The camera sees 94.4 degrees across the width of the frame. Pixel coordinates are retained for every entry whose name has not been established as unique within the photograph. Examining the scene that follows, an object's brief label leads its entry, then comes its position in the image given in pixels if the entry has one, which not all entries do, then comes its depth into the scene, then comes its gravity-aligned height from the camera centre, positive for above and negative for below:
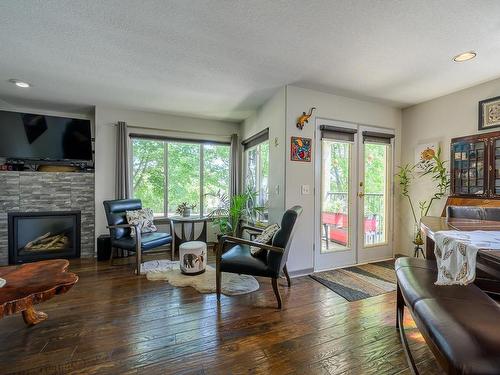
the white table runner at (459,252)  1.06 -0.33
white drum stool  2.98 -0.94
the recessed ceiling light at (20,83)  2.84 +1.31
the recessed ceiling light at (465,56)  2.20 +1.26
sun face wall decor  3.01 +0.49
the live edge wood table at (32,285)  1.53 -0.73
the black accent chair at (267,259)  2.23 -0.73
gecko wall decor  2.99 +0.86
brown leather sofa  0.86 -0.62
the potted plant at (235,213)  3.80 -0.47
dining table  1.52 -0.29
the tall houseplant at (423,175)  3.22 +0.13
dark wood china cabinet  2.71 +0.25
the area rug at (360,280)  2.56 -1.17
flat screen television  3.56 +0.80
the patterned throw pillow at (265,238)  2.43 -0.55
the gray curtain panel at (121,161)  3.88 +0.43
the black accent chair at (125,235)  3.13 -0.72
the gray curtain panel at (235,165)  4.57 +0.42
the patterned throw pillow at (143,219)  3.53 -0.50
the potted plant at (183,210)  4.29 -0.43
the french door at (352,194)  3.25 -0.12
